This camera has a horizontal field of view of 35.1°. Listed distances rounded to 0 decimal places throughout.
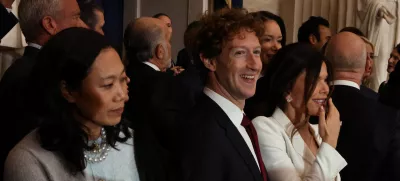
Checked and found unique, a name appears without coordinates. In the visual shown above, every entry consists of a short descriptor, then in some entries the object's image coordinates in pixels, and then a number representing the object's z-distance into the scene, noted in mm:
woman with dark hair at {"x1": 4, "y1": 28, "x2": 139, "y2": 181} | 2145
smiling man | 2393
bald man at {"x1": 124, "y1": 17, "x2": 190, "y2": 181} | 2381
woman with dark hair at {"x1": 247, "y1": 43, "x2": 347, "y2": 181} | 2770
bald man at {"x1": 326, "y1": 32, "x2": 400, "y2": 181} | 3256
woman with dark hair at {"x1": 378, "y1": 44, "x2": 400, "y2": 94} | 5814
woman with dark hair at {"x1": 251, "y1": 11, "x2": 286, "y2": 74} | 3902
